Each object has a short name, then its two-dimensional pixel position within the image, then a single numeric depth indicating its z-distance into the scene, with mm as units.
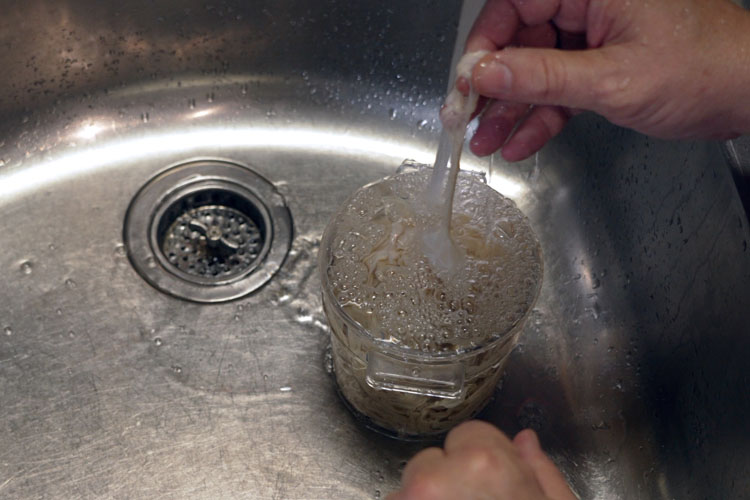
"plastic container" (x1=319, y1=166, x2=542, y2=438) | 575
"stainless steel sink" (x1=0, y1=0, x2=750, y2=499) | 684
